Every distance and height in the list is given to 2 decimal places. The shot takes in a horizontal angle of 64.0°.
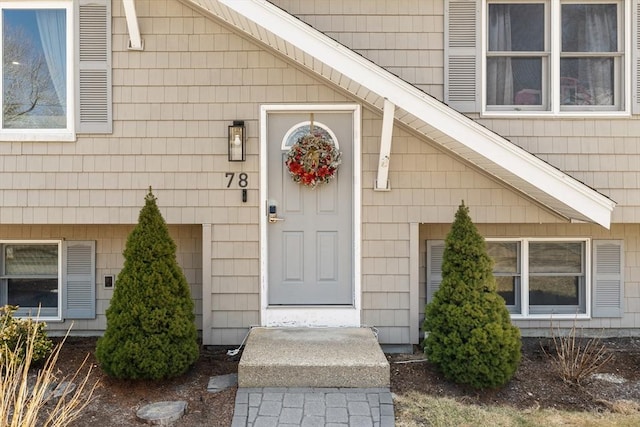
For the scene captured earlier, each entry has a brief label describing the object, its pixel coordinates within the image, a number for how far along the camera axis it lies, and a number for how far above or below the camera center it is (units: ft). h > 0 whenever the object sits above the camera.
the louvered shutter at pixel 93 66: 16.10 +4.70
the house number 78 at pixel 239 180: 16.34 +1.16
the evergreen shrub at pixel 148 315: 13.19 -2.61
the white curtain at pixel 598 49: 16.67 +5.51
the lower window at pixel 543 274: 17.97 -1.96
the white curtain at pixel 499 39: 16.76 +5.85
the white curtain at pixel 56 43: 16.29 +5.48
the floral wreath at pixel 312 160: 15.92 +1.79
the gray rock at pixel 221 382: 13.57 -4.52
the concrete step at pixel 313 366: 12.99 -3.80
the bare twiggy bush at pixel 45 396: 8.86 -4.50
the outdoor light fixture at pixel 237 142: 16.07 +2.33
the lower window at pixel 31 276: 17.78 -2.12
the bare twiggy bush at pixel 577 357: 14.02 -4.16
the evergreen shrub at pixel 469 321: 13.20 -2.76
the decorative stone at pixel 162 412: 11.83 -4.67
